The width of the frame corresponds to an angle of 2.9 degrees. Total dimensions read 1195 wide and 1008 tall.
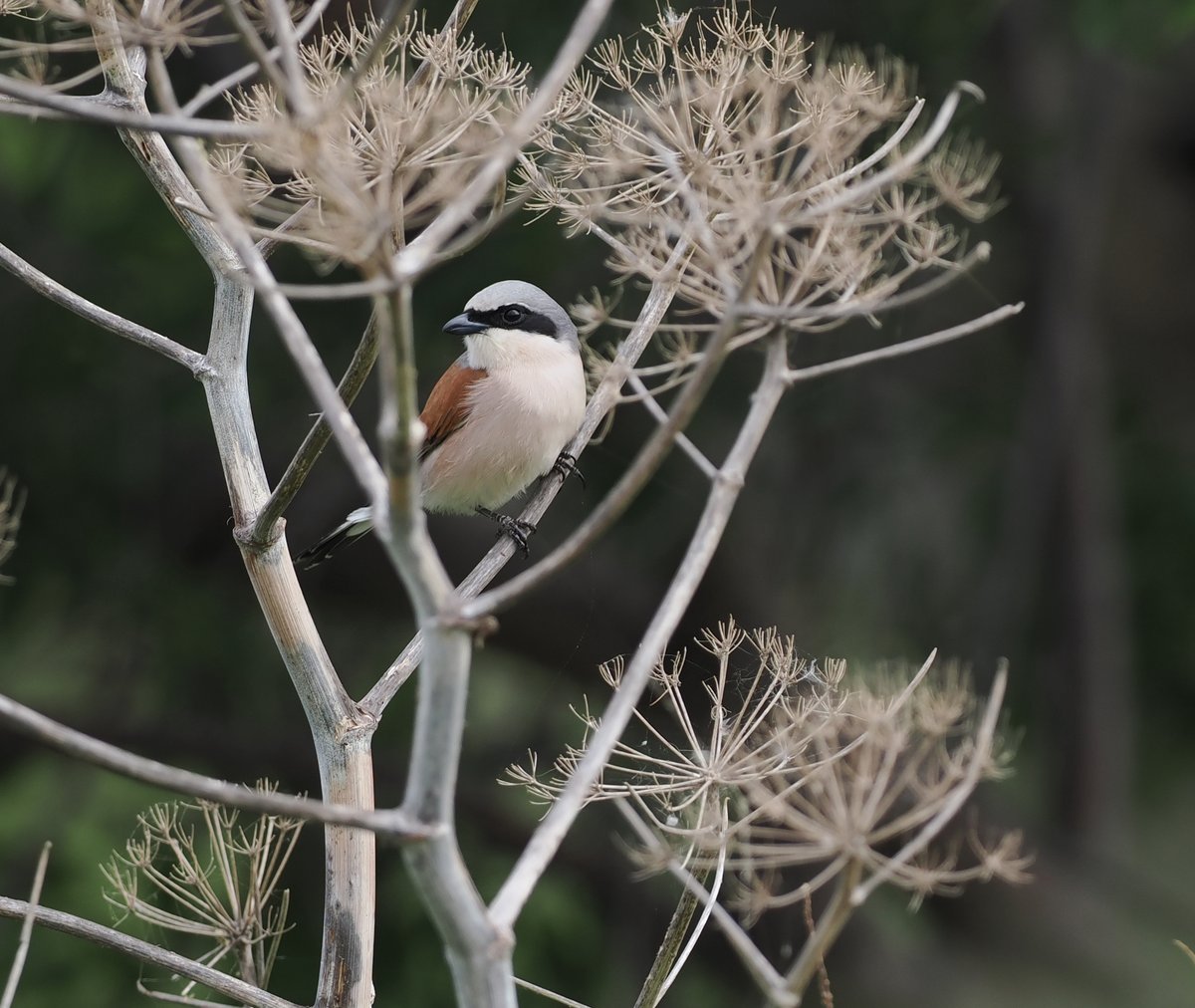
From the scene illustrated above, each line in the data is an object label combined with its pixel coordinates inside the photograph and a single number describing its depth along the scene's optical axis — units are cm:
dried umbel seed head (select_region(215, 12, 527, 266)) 419
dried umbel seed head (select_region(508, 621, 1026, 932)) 449
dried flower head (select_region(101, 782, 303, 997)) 602
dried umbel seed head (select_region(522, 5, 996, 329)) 529
